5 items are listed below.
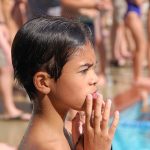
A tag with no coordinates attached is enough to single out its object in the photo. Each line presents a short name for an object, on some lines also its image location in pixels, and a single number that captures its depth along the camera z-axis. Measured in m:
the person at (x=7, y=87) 7.25
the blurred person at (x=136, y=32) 8.17
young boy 2.70
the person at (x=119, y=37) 10.03
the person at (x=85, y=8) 6.55
